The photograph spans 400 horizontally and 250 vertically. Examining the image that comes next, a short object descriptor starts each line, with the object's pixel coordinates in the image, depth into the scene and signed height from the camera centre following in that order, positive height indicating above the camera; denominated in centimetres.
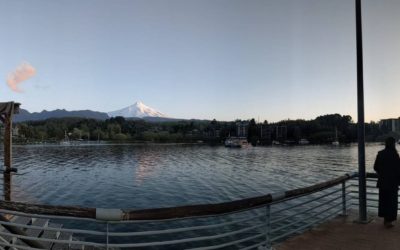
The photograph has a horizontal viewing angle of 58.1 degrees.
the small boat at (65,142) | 17562 -367
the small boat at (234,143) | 15948 -358
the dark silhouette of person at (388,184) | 764 -103
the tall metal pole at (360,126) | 780 +21
